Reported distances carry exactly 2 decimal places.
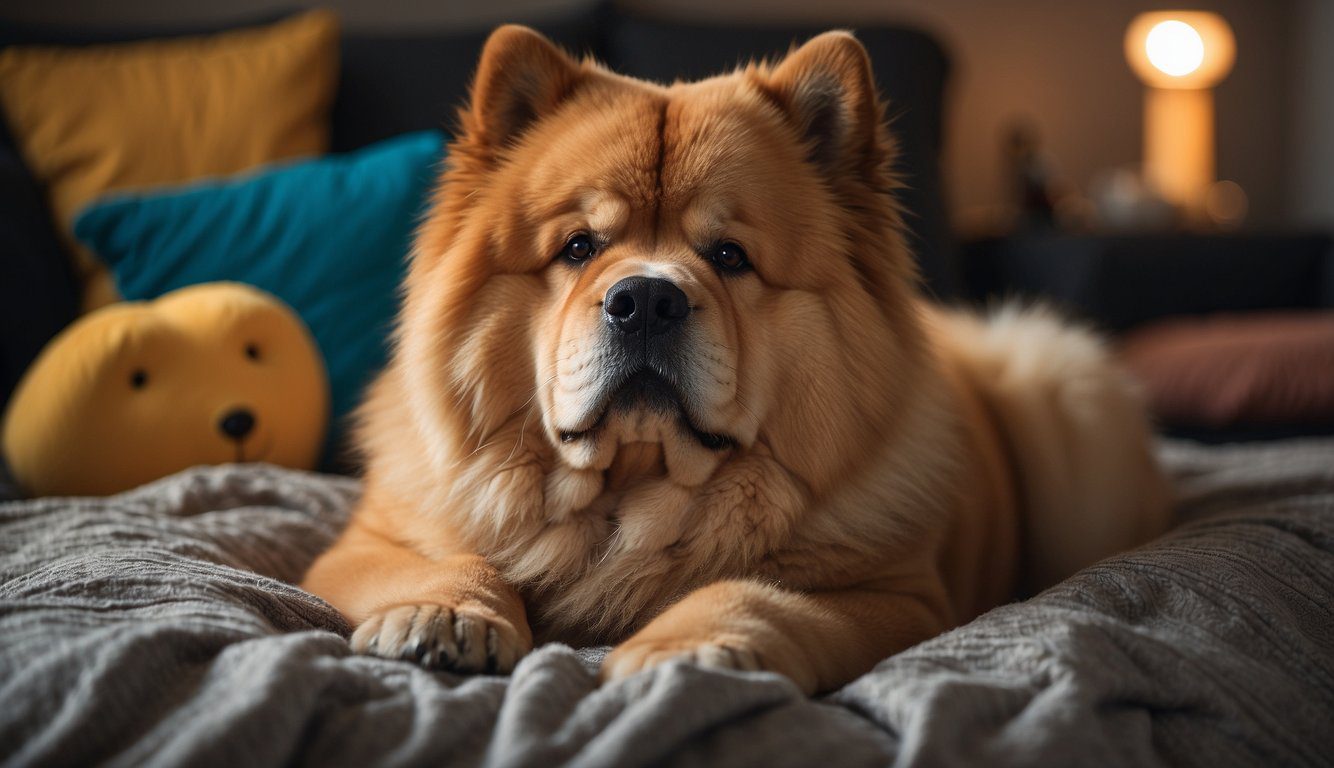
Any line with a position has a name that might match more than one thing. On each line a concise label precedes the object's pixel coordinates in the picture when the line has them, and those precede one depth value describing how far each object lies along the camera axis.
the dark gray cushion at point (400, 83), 2.65
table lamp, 3.86
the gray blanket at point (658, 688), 0.84
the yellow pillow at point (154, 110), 2.45
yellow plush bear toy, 1.73
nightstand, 3.28
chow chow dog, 1.24
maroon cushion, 2.60
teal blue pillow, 2.17
